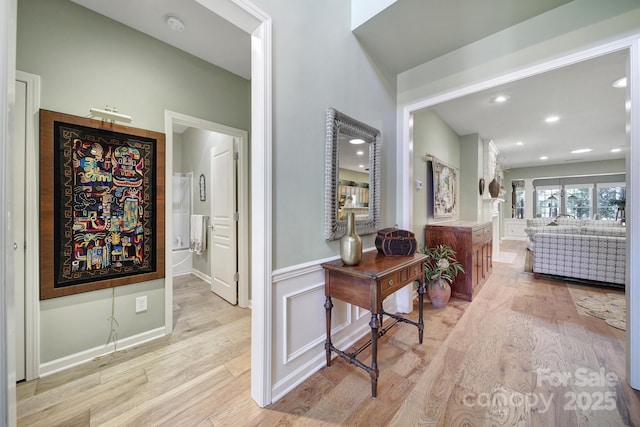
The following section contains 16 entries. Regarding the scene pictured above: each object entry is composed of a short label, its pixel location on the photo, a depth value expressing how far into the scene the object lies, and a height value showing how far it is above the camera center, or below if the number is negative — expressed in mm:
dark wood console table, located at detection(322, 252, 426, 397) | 1414 -475
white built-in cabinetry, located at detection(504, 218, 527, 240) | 8053 -594
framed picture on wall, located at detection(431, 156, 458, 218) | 3393 +336
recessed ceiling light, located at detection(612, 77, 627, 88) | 2520 +1405
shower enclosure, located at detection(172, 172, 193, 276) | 4246 -103
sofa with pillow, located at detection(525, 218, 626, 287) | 3207 -606
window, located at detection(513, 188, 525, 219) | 8289 +249
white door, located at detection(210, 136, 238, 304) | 2826 -150
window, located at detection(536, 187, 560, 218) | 7871 +312
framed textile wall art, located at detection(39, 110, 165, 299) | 1634 +36
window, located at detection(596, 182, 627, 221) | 7070 +382
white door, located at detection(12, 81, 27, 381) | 1512 -79
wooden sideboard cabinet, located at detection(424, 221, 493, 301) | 2887 -446
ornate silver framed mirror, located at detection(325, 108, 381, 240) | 1694 +292
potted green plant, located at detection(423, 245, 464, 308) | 2711 -747
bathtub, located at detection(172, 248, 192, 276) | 4125 -923
